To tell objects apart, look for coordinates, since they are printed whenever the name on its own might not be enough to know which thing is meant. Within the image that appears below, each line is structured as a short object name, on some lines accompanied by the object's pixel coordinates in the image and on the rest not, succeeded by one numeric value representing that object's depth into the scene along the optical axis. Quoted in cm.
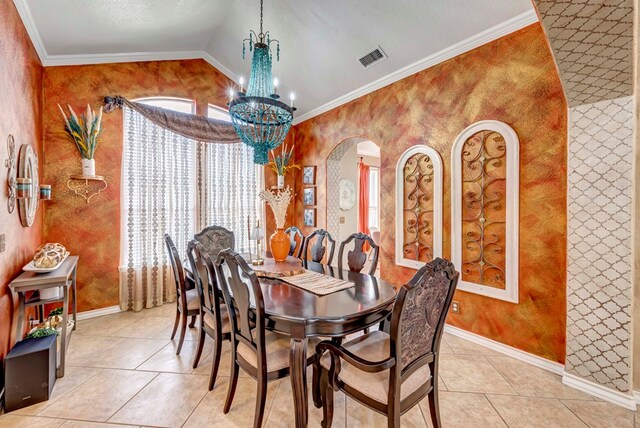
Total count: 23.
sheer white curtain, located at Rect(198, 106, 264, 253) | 423
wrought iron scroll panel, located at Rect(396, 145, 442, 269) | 310
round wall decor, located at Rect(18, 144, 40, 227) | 234
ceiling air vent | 326
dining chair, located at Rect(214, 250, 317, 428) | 158
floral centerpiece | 258
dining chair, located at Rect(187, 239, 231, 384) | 196
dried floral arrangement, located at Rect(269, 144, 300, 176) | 478
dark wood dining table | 152
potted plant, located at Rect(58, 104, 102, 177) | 318
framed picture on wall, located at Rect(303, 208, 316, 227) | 493
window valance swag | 351
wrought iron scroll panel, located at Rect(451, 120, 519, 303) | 255
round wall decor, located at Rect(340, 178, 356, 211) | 504
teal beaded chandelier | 245
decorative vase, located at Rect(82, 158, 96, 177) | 325
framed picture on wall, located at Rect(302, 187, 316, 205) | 493
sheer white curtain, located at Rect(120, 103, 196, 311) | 366
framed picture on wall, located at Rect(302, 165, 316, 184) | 488
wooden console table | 208
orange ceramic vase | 267
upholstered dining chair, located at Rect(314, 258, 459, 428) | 131
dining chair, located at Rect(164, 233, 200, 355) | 258
